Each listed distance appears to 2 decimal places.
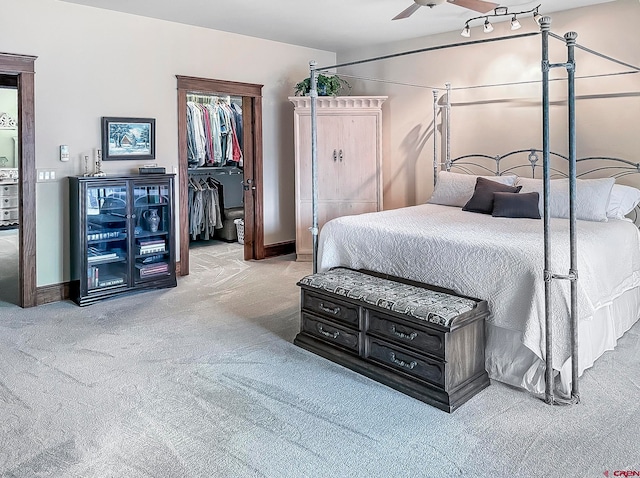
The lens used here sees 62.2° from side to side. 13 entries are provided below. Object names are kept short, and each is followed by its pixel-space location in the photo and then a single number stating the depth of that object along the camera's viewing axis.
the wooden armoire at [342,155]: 6.34
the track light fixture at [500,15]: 4.84
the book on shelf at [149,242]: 5.14
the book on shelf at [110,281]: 4.85
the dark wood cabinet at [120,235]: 4.70
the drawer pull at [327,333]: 3.38
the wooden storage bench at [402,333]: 2.81
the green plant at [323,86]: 6.30
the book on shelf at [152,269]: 5.09
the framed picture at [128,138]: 5.05
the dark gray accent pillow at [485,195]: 4.63
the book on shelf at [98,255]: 4.78
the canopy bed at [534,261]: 2.78
